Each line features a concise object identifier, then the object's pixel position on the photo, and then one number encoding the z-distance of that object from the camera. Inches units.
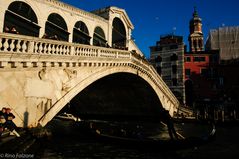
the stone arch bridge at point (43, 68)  279.4
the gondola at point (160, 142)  373.1
